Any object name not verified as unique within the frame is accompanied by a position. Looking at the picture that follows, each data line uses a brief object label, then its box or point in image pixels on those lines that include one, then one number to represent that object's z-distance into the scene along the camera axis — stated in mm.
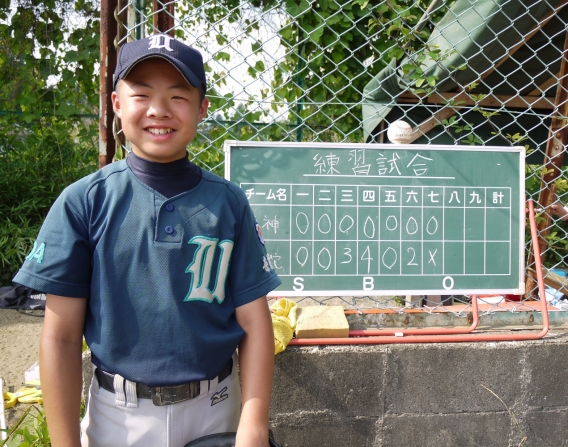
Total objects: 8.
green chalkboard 2451
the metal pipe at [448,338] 2330
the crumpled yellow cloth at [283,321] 2240
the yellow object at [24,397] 2850
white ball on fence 2572
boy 1390
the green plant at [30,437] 2209
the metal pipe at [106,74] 2244
